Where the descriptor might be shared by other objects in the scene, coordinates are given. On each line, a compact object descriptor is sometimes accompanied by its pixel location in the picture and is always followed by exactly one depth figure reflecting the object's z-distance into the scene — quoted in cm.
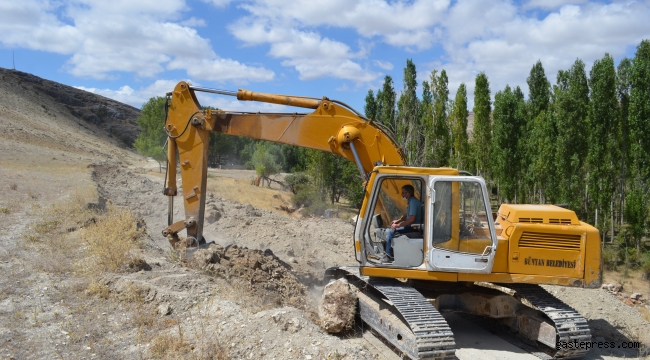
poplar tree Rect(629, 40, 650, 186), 2384
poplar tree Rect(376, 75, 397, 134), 3020
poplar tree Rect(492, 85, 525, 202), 3028
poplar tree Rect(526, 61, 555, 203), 2725
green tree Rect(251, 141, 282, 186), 4421
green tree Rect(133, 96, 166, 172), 4703
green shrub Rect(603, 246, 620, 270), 2270
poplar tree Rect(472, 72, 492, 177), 3253
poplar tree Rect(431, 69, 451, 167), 2730
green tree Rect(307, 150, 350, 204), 3272
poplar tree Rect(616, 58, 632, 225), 2592
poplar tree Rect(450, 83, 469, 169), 2948
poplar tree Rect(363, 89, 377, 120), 3522
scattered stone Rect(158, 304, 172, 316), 749
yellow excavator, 655
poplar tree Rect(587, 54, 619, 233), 2520
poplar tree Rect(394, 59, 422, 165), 2567
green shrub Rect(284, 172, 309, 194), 3626
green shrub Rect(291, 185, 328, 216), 2962
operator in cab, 715
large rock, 707
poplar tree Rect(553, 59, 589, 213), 2605
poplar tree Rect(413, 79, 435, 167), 2604
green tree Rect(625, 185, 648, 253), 2242
